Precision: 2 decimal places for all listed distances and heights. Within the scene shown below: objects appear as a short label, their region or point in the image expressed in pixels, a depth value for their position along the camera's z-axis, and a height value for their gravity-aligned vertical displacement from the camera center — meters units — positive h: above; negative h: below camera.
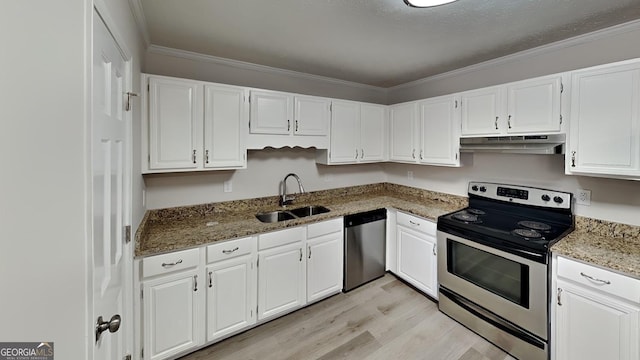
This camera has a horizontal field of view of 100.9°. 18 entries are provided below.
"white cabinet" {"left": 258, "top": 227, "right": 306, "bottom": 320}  2.30 -0.85
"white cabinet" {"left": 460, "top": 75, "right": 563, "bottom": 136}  2.03 +0.59
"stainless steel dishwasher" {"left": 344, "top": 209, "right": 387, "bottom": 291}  2.84 -0.77
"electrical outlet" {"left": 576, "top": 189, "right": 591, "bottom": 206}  2.12 -0.16
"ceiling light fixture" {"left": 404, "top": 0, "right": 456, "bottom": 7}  1.44 +0.97
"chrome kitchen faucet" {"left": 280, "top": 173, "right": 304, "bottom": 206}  3.01 -0.18
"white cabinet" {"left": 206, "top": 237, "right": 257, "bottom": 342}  2.05 -0.88
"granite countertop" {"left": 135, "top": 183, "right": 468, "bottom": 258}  1.97 -0.35
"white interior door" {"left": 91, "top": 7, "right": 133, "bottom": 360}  0.91 -0.04
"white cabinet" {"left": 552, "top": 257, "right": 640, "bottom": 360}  1.52 -0.84
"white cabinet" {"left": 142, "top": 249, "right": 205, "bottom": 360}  1.81 -0.90
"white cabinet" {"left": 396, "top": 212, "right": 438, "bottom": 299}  2.68 -0.80
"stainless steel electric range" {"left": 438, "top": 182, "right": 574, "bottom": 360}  1.88 -0.69
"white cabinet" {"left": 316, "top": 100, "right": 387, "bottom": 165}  3.08 +0.55
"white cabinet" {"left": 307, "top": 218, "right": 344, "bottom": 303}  2.59 -0.82
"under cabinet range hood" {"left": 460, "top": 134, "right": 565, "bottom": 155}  2.00 +0.28
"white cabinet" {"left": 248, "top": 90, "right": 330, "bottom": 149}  2.52 +0.60
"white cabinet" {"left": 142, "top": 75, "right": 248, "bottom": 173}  2.05 +0.44
